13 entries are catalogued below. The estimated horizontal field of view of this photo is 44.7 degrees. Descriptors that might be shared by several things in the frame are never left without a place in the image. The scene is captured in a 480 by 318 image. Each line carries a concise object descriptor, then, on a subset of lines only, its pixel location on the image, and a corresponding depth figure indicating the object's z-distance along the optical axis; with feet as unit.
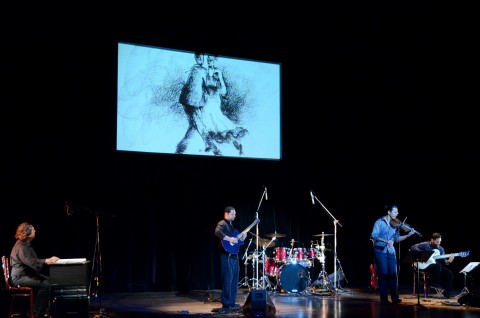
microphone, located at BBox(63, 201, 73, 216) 24.40
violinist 28.40
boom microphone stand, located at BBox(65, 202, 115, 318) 33.00
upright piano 22.09
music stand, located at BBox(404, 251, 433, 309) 27.27
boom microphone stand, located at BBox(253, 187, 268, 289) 34.71
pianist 24.07
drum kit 34.78
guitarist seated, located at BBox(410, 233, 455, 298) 34.06
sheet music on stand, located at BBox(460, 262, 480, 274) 33.17
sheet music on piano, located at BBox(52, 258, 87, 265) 22.95
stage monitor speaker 23.38
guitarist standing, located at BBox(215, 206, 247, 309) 26.05
